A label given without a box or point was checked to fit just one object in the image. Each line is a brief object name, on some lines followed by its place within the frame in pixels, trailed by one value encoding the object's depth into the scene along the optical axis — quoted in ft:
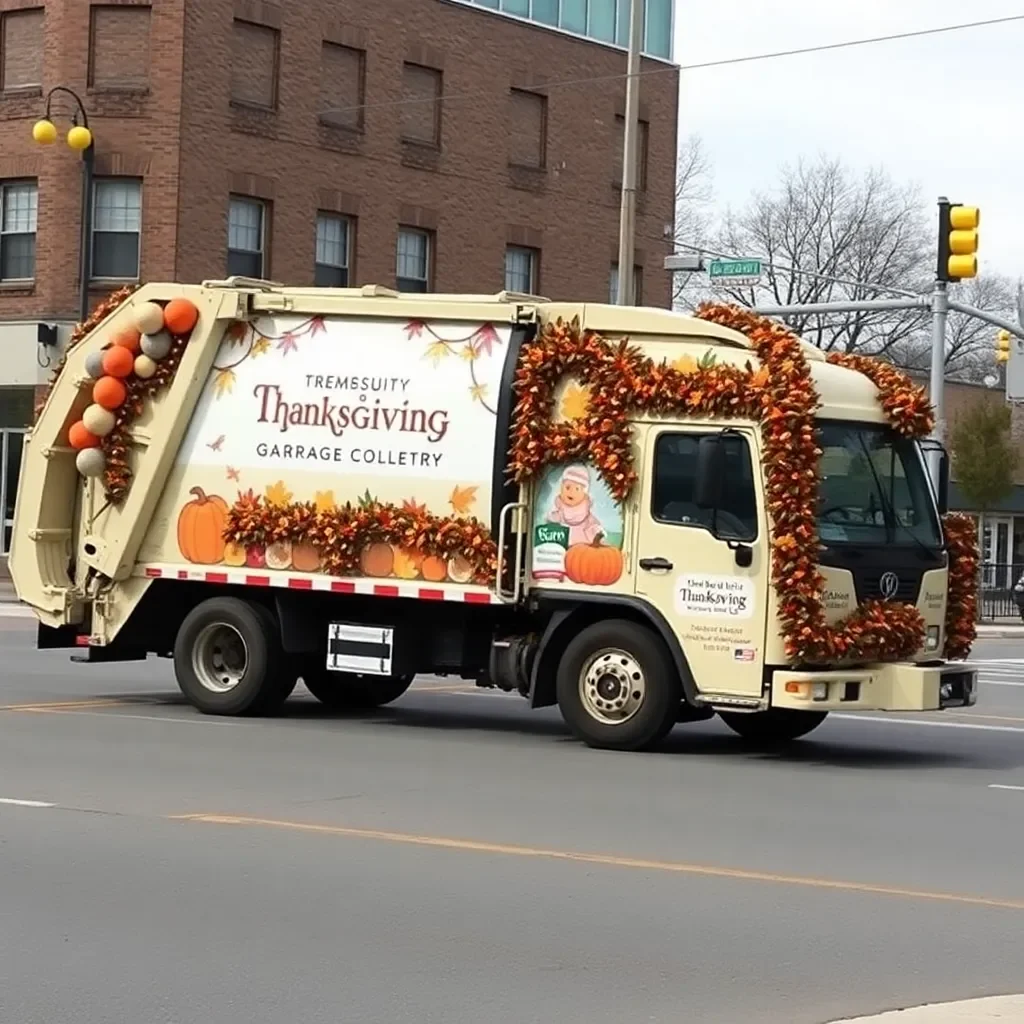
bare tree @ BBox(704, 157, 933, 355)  258.57
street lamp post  123.34
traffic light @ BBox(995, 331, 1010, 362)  124.98
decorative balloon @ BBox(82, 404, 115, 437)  55.62
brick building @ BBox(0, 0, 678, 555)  124.47
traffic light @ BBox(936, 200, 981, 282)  89.61
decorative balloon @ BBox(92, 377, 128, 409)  55.57
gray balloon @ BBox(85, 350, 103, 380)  55.88
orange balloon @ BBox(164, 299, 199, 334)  55.26
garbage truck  47.98
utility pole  91.30
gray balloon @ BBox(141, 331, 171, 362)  55.52
